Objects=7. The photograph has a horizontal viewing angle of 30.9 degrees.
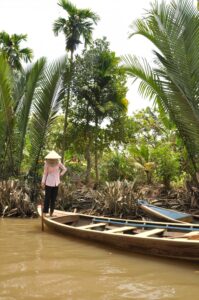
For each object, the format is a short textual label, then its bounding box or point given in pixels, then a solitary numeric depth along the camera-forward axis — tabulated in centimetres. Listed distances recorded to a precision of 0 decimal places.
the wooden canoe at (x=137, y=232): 424
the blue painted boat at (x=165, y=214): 712
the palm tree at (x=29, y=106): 1051
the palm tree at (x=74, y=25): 1435
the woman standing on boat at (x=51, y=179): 719
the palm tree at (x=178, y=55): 734
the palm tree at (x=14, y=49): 1565
